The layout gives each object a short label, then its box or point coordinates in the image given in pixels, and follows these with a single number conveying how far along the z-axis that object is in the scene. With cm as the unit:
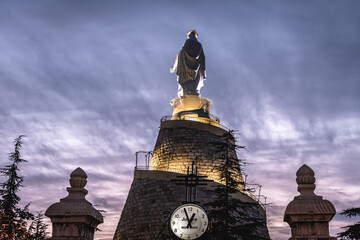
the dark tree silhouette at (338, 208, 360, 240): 1367
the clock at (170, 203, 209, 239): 958
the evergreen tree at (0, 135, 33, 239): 2606
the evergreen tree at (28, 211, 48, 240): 3180
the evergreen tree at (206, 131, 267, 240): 1431
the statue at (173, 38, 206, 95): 4131
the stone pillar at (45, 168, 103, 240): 1241
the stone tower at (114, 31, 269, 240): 3228
